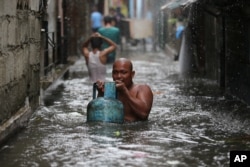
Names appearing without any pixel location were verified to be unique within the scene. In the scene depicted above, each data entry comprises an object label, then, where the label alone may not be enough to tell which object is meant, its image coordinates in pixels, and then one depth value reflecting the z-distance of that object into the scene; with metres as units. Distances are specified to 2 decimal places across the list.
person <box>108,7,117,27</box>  26.88
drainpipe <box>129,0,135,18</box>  51.66
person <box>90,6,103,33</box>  25.80
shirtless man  8.07
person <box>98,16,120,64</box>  20.27
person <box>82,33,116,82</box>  13.10
